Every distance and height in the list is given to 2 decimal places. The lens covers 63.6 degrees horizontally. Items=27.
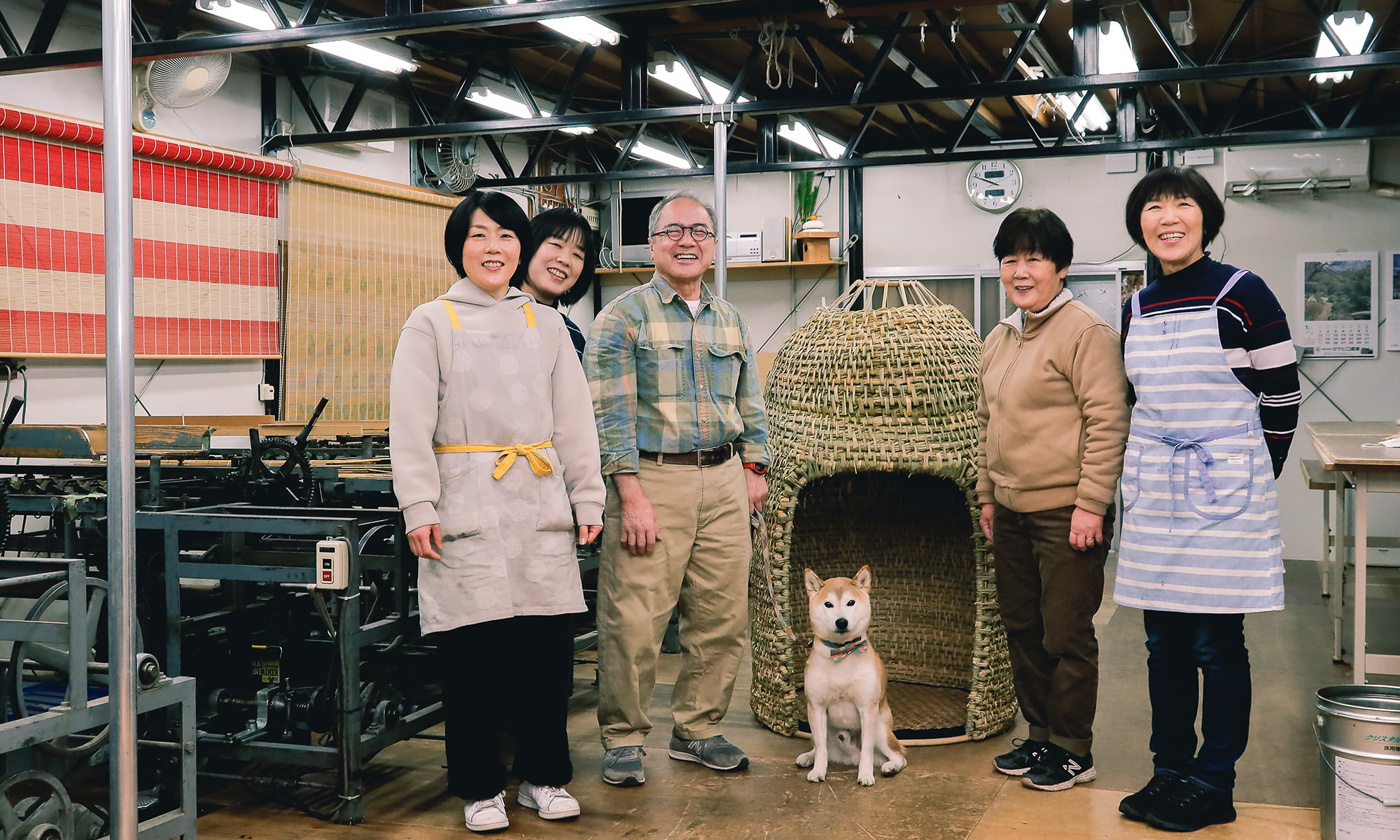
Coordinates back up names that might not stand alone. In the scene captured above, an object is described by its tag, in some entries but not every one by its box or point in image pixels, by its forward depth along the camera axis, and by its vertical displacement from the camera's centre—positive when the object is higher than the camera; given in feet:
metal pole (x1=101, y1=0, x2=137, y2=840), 7.32 +0.10
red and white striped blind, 19.89 +3.30
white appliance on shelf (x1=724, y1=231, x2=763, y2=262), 34.04 +4.96
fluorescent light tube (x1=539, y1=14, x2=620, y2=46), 20.99 +7.26
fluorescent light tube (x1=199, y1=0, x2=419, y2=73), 20.42 +7.44
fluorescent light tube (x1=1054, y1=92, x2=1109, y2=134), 29.30 +7.86
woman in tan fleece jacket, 10.33 -0.65
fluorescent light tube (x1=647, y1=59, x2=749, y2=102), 23.85 +7.28
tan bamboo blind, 26.00 +3.07
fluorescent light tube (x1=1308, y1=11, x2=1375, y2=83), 21.03 +7.49
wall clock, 31.94 +6.43
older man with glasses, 11.03 -0.71
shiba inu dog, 11.24 -2.70
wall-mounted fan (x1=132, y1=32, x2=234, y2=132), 21.65 +6.41
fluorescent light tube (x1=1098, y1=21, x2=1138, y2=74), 23.08 +7.75
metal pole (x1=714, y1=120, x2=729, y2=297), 20.34 +4.12
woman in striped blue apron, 9.37 -0.59
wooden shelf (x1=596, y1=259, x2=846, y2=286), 33.99 +4.40
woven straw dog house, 12.57 -0.32
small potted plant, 34.06 +6.55
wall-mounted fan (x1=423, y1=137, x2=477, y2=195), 30.76 +6.86
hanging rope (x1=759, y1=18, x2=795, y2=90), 22.33 +7.45
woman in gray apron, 9.52 -0.72
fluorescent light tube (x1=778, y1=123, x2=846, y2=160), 31.35 +7.91
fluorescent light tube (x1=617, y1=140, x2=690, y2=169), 33.37 +7.80
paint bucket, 8.85 -2.84
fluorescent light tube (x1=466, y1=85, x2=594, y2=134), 26.63 +7.62
